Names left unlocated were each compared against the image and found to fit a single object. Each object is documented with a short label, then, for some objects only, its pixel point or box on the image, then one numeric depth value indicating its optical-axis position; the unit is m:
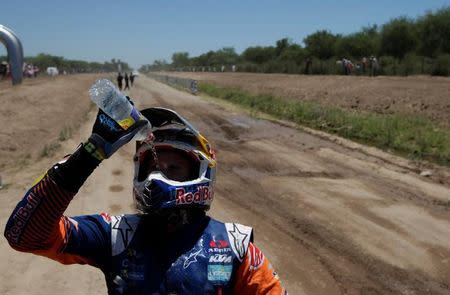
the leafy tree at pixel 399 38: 48.66
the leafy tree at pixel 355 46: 57.12
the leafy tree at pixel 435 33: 43.47
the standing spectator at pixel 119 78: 43.17
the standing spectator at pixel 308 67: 47.66
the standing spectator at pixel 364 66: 38.33
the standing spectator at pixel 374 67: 36.00
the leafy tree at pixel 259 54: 110.24
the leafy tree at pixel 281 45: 102.75
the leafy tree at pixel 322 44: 65.44
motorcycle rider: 2.02
